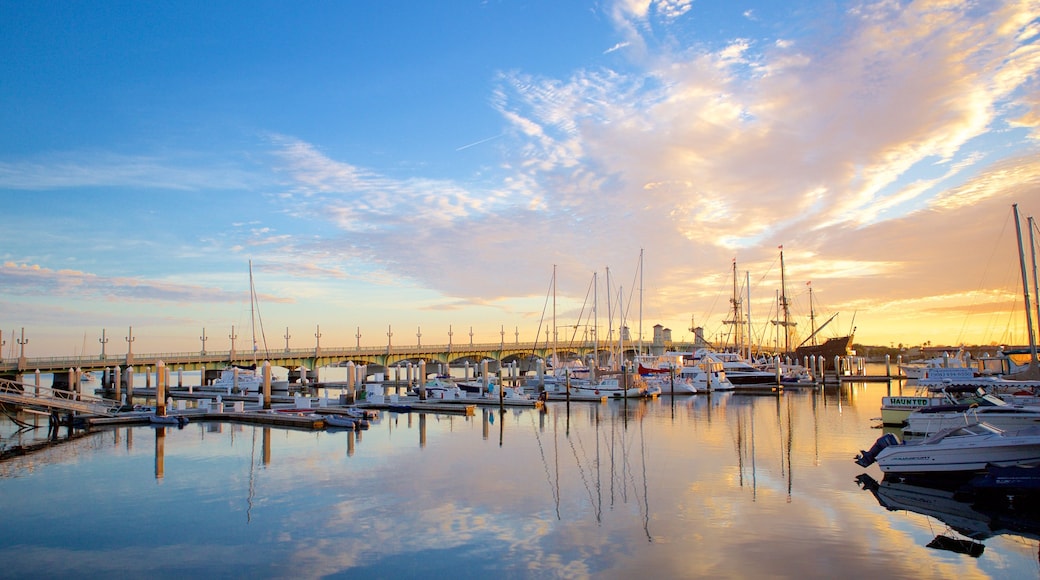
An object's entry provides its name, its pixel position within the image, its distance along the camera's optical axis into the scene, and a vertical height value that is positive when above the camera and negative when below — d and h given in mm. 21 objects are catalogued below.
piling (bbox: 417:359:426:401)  65375 -4473
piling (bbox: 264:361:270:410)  52562 -4037
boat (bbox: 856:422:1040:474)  24438 -4286
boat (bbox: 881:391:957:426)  41781 -4338
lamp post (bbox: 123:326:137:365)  90375 -1513
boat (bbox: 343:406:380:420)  48894 -5567
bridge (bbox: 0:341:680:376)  88875 -3511
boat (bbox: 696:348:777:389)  97312 -5526
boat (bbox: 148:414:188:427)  47906 -5858
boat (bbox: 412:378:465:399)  67375 -5712
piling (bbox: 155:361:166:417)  49294 -4002
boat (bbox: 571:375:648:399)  74375 -5861
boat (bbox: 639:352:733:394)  83625 -5055
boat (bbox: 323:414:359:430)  45125 -5634
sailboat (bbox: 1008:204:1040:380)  47031 -50
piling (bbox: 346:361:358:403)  62450 -4159
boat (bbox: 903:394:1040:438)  32562 -3898
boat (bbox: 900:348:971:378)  75938 -3428
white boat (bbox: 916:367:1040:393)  43688 -2952
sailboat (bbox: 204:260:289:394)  84438 -5840
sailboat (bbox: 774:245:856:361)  126312 -2037
